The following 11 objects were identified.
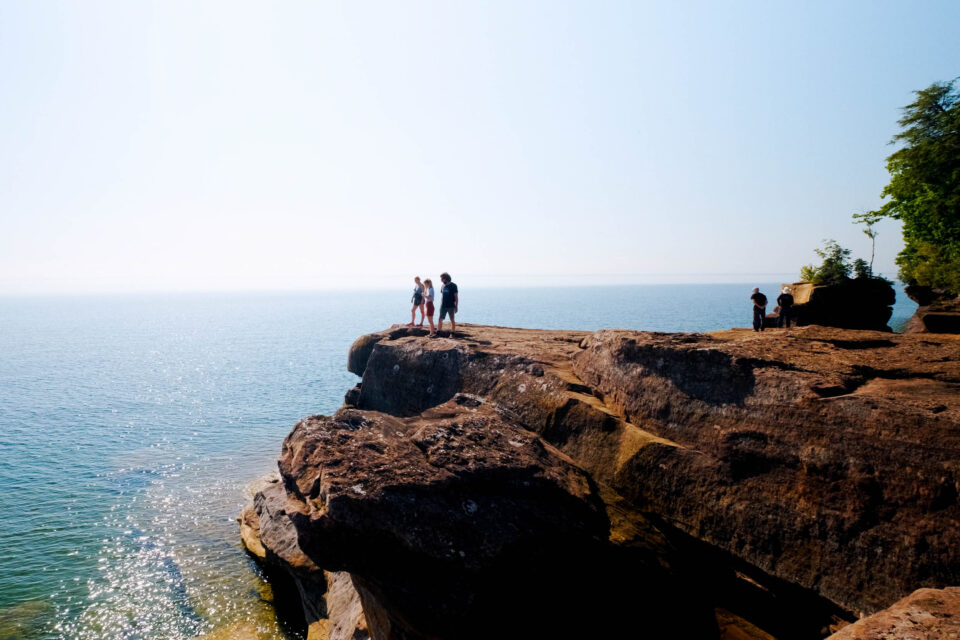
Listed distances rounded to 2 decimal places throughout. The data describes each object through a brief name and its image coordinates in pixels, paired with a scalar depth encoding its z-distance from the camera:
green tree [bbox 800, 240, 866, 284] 29.83
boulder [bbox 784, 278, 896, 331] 29.17
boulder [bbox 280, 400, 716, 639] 9.88
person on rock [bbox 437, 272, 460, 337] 22.66
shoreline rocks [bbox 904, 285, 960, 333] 28.00
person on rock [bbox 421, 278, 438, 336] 23.33
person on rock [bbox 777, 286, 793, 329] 24.47
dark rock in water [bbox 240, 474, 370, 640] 14.24
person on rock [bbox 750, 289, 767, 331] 21.84
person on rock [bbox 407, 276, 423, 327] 24.70
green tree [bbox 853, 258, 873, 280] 30.77
